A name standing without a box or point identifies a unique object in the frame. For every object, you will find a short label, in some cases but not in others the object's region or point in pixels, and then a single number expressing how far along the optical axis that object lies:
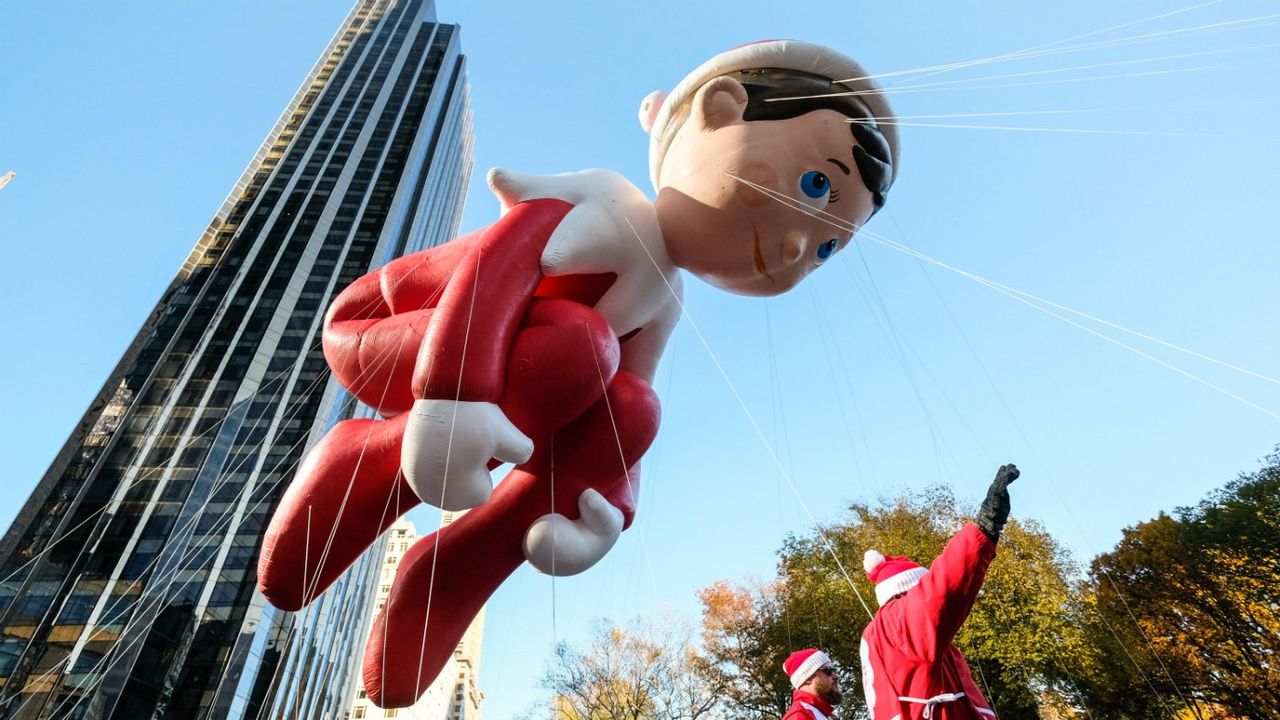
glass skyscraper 20.42
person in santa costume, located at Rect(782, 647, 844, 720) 3.38
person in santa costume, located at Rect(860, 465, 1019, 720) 2.04
